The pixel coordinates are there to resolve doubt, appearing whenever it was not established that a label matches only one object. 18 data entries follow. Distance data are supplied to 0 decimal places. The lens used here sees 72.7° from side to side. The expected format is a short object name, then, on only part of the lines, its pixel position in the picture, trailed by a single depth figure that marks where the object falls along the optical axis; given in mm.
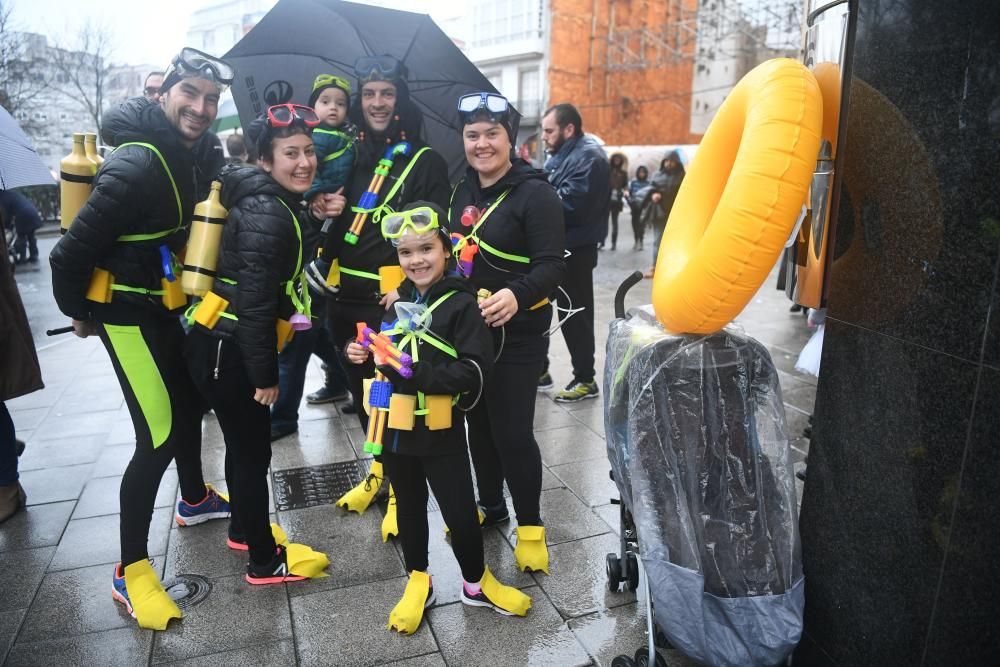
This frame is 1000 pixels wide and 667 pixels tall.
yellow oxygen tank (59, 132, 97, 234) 2773
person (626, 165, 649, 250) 14477
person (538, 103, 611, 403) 5203
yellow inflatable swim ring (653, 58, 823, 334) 1855
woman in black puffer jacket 2592
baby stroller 2186
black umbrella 3715
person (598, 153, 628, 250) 14397
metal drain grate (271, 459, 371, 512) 3846
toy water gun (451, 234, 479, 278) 2959
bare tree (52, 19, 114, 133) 25998
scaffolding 34812
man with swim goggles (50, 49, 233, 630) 2609
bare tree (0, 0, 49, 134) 18031
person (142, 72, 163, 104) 4219
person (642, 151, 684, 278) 11750
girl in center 2490
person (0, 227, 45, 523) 3594
